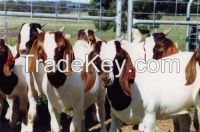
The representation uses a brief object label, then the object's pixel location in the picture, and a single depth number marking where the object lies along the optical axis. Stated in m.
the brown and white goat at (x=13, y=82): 6.68
